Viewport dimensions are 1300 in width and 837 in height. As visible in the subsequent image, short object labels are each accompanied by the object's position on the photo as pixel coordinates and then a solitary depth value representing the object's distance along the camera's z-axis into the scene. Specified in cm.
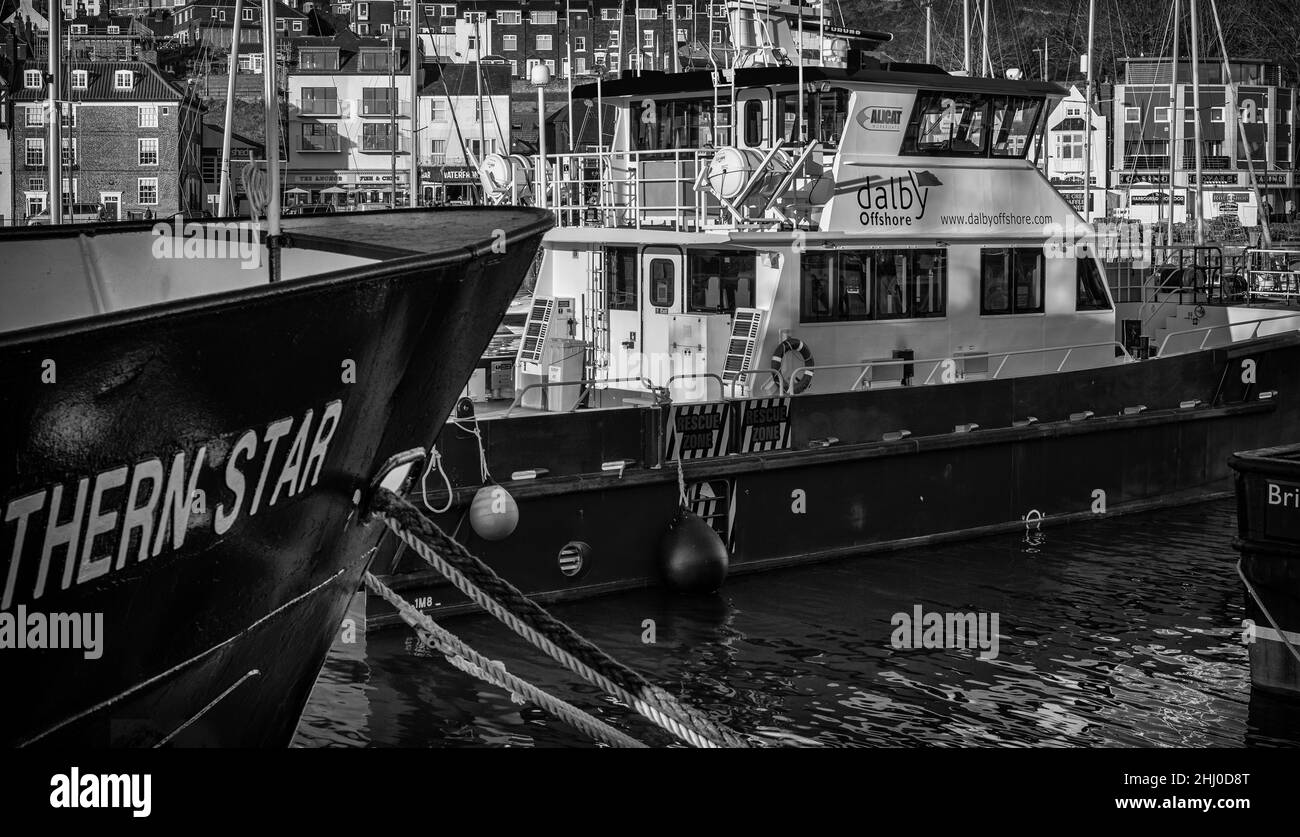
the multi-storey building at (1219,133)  6900
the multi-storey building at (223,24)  7700
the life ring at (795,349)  1365
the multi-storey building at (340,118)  7774
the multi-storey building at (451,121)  7412
